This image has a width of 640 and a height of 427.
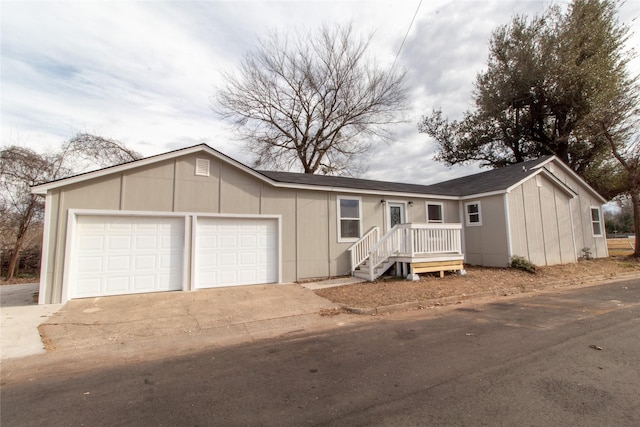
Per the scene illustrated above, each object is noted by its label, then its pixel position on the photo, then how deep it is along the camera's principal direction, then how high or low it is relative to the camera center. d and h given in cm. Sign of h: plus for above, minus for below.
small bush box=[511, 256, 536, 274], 1109 -103
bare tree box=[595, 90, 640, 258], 1522 +571
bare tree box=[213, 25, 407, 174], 2008 +953
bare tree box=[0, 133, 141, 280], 1434 +294
